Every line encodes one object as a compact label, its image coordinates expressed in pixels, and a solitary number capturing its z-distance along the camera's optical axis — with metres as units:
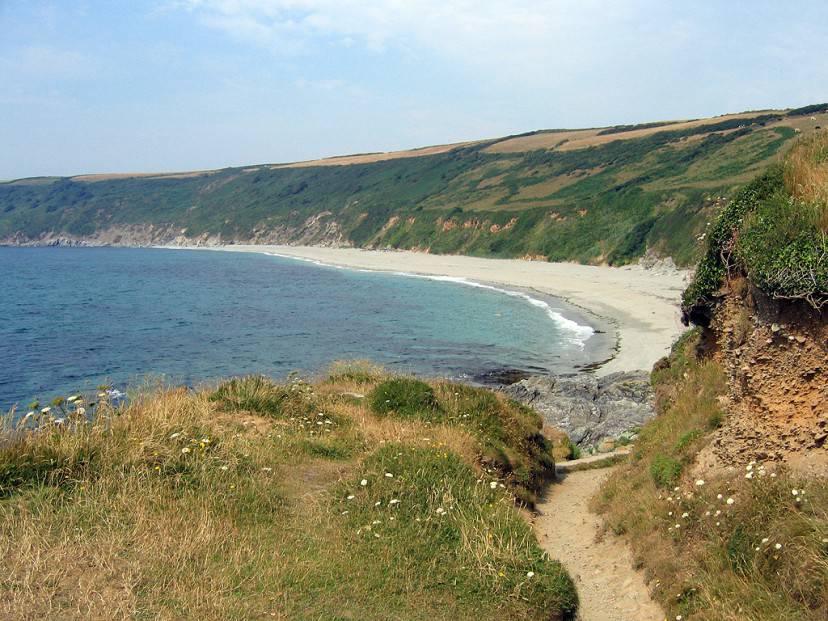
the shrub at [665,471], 8.85
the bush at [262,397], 11.27
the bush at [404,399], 12.36
